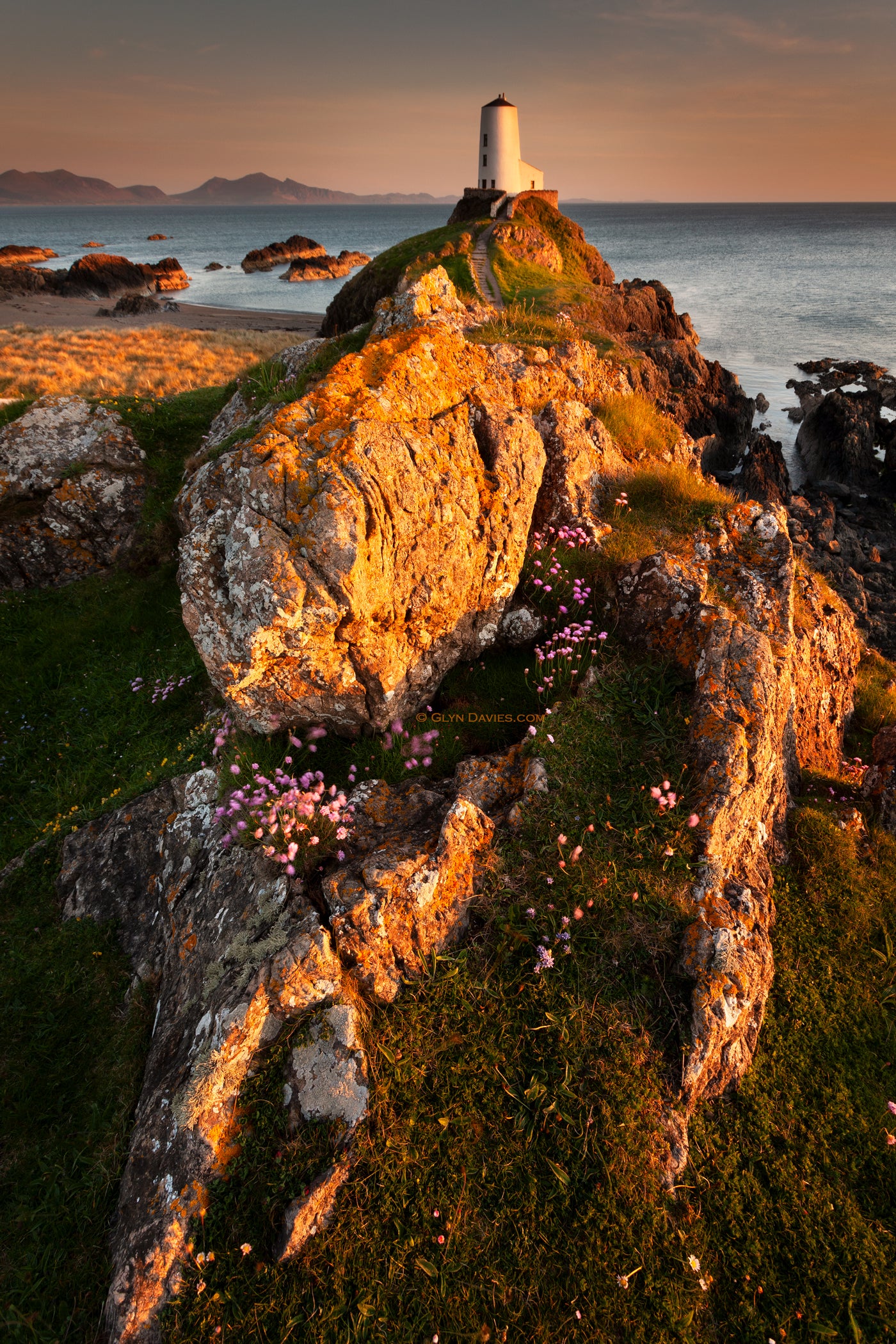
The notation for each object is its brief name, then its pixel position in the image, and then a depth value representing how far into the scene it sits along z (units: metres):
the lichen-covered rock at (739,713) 4.45
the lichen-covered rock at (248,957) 3.84
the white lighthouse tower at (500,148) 49.59
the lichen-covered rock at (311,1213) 3.63
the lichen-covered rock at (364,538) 5.61
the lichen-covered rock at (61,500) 11.30
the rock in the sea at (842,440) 27.06
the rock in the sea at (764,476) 25.12
